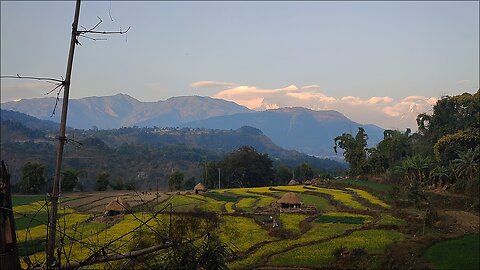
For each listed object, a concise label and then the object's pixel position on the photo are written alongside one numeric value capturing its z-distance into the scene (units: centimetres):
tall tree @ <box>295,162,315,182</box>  7294
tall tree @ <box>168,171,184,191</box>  6201
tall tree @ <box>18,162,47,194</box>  5175
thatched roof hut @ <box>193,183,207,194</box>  4850
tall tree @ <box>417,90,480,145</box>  4103
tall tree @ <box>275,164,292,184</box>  7244
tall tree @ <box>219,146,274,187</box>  6694
